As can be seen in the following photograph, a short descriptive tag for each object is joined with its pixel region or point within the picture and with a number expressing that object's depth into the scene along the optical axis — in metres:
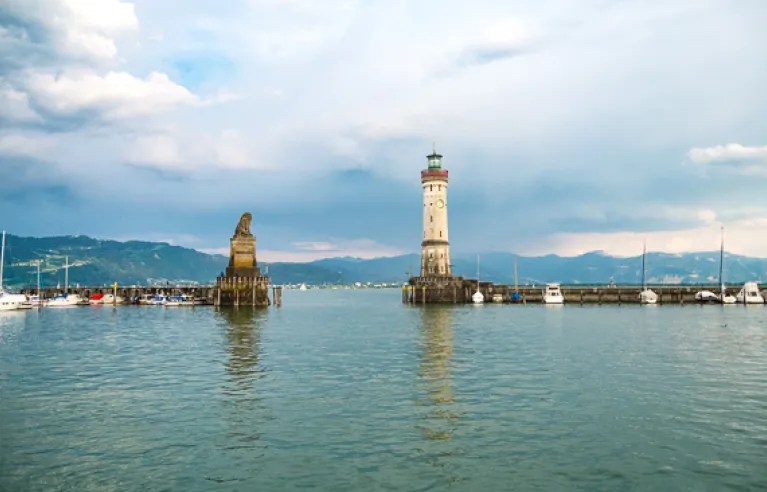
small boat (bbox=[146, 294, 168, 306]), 110.63
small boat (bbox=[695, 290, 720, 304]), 114.00
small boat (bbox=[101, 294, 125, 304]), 117.72
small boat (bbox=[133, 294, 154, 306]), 114.78
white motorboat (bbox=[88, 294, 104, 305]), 116.81
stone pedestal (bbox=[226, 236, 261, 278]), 97.06
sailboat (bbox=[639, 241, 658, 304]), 113.06
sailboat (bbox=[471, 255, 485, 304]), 112.69
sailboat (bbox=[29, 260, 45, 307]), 104.19
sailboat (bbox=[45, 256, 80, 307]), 107.31
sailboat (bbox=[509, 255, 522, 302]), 119.38
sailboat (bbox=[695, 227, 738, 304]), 111.62
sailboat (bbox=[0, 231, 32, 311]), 95.38
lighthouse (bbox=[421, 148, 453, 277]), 108.44
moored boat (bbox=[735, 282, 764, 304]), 110.44
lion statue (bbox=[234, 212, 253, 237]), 98.00
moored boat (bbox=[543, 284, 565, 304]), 113.31
